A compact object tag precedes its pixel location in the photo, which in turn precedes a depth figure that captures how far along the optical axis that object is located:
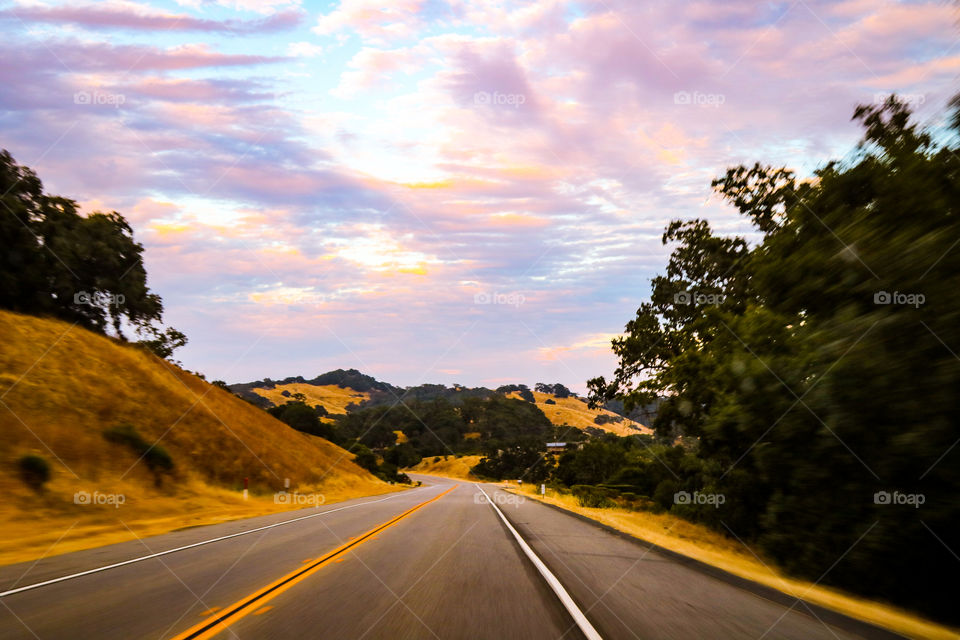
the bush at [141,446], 25.39
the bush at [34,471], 17.98
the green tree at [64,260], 30.67
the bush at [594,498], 28.05
